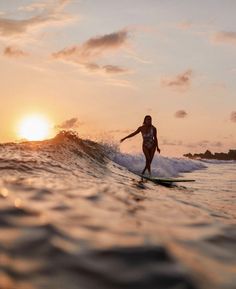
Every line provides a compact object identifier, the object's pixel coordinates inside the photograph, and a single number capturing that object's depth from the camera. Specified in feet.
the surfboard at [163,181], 29.27
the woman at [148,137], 33.75
